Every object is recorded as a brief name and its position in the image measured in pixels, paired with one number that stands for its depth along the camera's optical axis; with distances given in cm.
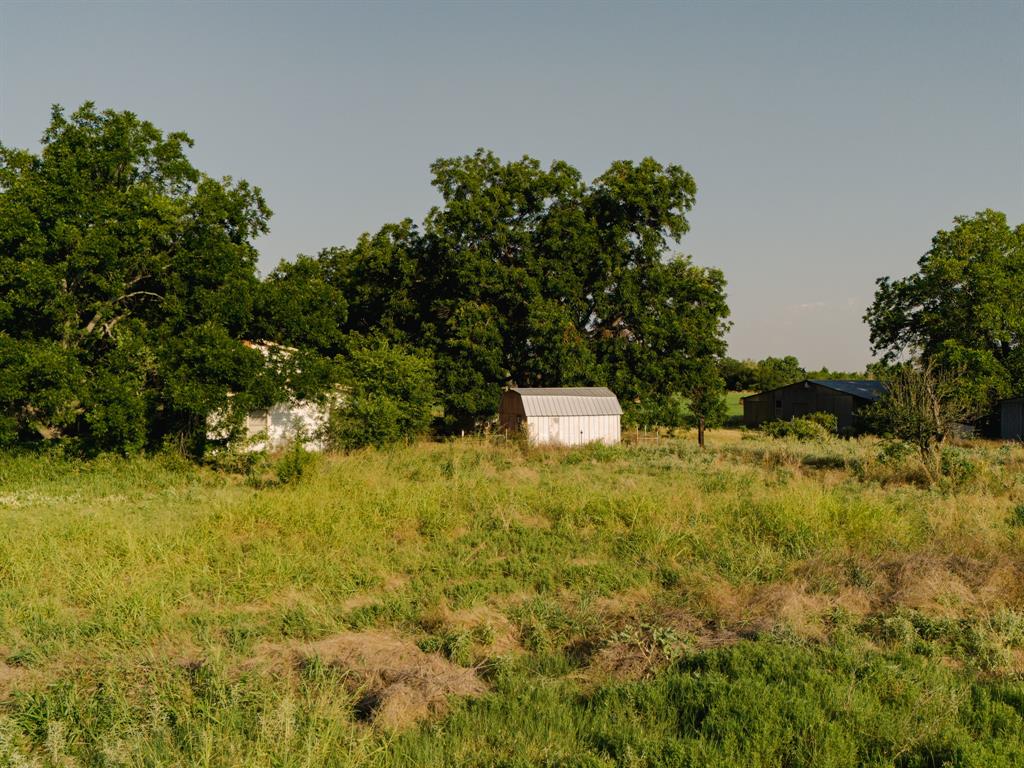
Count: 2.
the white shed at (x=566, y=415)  2891
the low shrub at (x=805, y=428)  3484
